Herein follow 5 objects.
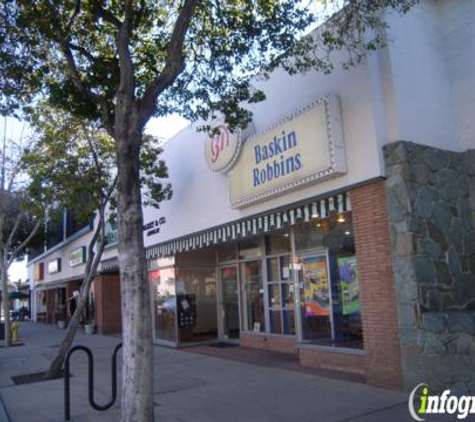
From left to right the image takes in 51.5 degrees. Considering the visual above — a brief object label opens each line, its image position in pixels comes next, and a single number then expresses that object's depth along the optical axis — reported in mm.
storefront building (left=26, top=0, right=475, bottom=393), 7859
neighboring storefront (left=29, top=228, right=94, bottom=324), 27625
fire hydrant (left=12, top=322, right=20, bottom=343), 21703
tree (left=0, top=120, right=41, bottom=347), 19344
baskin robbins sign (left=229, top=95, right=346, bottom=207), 8812
